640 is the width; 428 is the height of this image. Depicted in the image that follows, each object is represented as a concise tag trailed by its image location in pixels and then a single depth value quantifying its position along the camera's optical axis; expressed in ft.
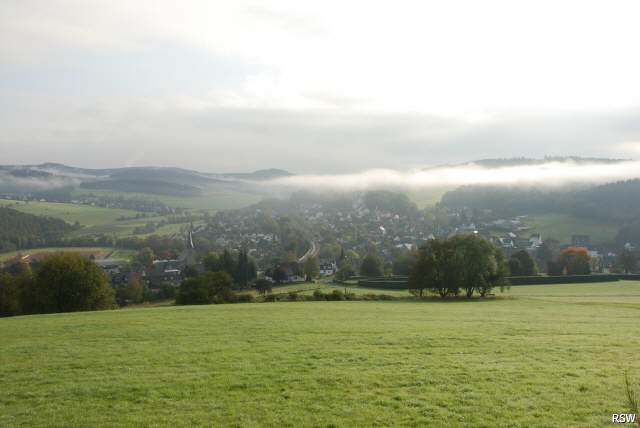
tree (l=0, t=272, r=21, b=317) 165.68
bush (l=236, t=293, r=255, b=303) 179.32
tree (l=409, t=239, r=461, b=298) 188.14
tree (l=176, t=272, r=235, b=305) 178.40
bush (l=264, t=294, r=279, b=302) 174.05
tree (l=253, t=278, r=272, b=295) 262.47
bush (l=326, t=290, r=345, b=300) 175.63
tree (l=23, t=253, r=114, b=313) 157.28
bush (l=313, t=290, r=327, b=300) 178.27
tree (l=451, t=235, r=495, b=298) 185.16
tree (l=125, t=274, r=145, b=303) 268.62
